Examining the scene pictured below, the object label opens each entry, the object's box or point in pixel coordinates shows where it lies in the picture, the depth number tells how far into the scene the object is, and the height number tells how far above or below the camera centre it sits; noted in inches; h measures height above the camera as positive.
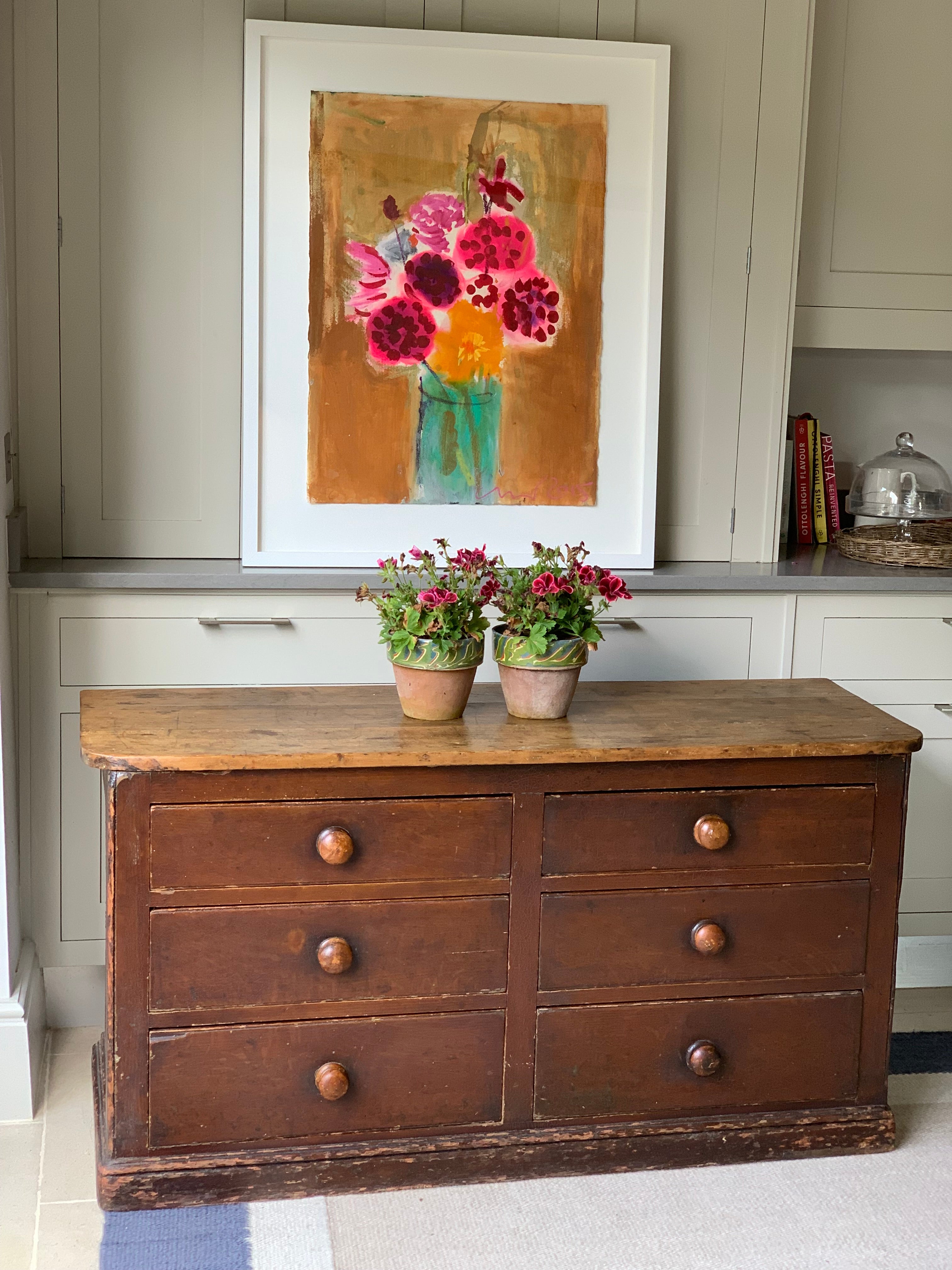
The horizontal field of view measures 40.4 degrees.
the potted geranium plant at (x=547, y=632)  85.7 -12.9
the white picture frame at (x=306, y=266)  103.3 +12.9
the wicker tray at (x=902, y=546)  115.6 -8.6
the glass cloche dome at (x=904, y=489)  124.0 -3.8
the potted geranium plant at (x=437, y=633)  83.7 -12.8
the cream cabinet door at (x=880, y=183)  116.6 +24.1
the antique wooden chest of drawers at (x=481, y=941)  79.0 -31.9
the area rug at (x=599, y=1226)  78.2 -49.0
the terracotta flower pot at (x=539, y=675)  85.7 -15.7
